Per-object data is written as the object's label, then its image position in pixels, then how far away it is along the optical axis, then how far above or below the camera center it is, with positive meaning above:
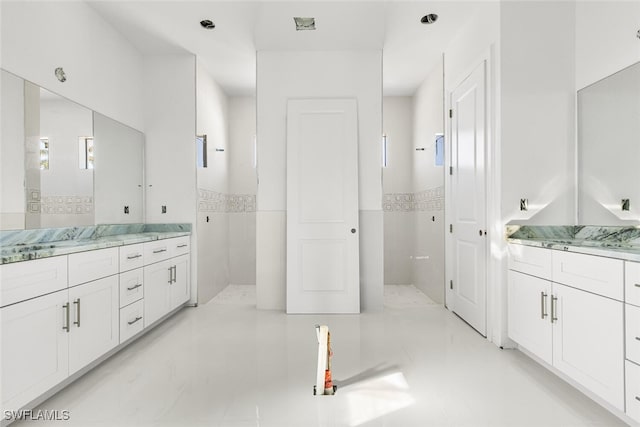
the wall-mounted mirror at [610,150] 2.30 +0.43
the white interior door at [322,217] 3.79 -0.04
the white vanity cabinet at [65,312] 1.68 -0.57
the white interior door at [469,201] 3.08 +0.11
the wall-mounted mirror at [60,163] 2.32 +0.40
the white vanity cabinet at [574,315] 1.73 -0.57
